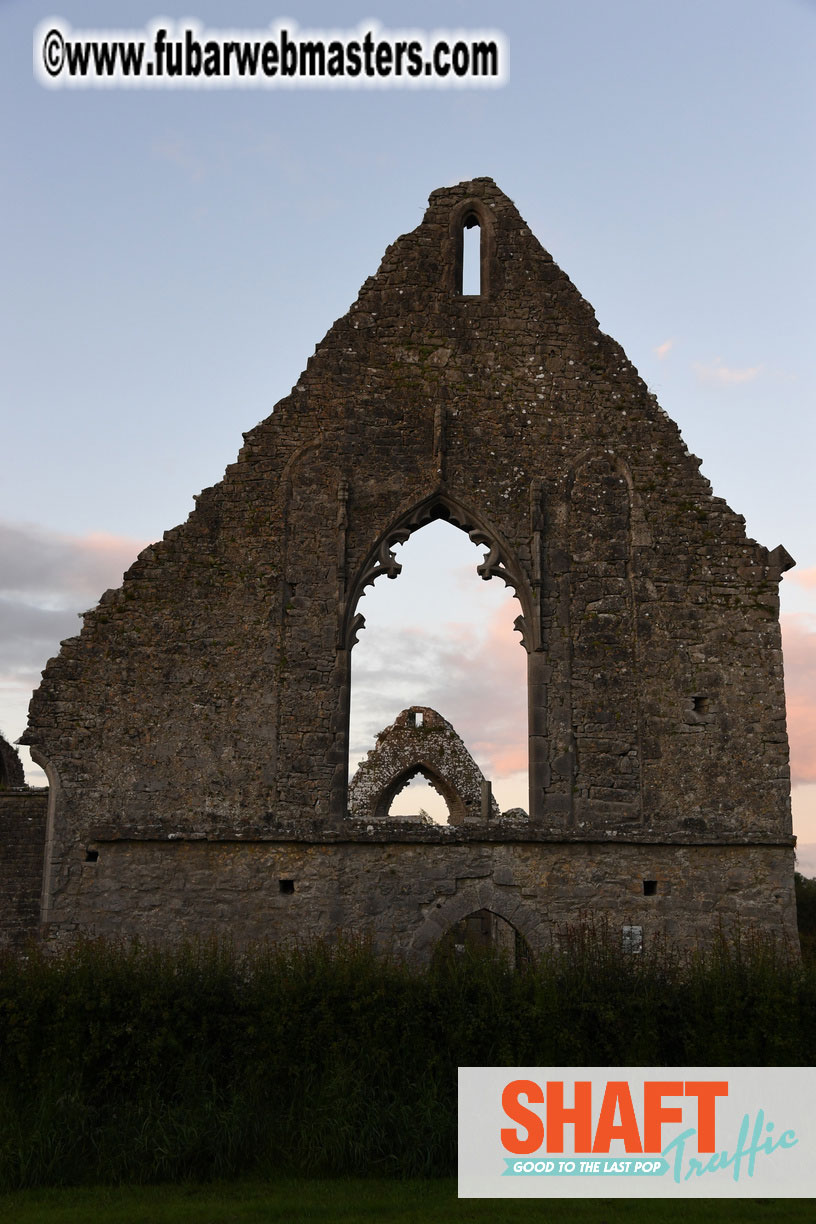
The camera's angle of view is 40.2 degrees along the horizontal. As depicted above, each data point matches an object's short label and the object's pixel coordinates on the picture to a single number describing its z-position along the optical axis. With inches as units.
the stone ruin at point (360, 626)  424.8
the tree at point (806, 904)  946.3
